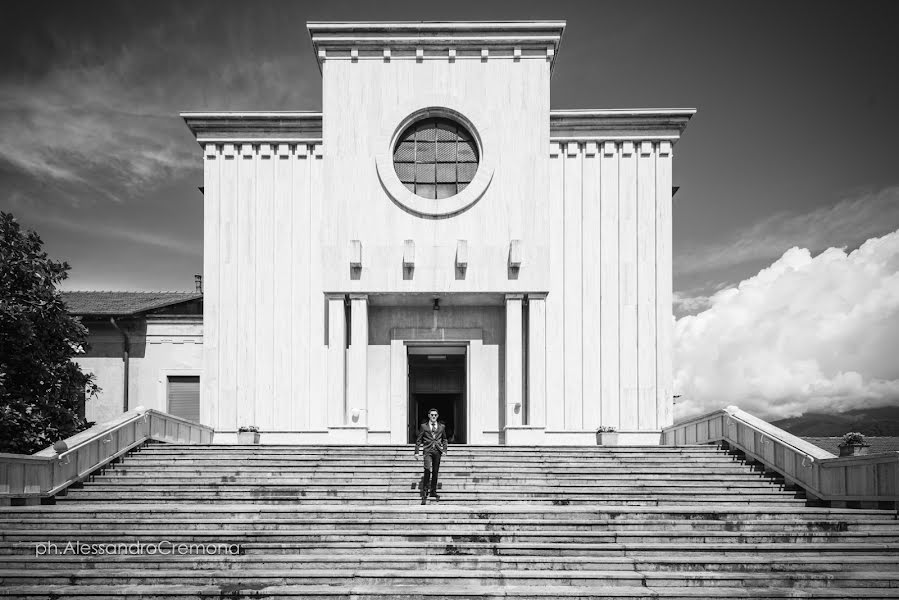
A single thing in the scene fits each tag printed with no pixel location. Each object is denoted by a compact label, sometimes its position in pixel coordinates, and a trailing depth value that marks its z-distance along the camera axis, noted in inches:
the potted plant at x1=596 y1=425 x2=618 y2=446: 780.6
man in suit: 508.1
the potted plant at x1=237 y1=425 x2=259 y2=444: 783.1
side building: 949.8
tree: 676.7
